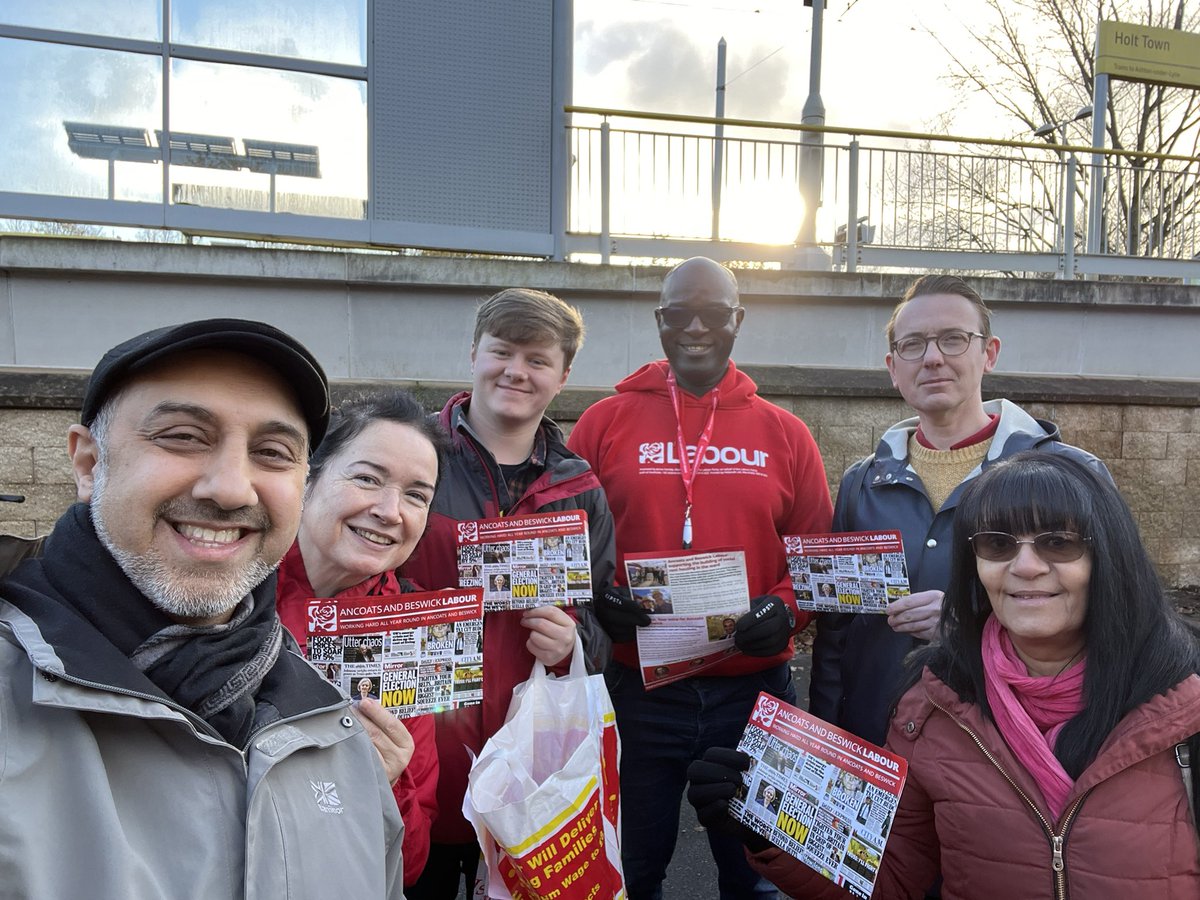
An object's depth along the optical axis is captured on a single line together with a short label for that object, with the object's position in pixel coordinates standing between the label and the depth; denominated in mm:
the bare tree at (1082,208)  8883
